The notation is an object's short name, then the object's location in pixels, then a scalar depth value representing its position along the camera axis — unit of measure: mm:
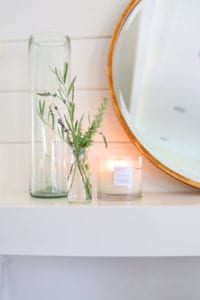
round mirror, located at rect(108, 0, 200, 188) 880
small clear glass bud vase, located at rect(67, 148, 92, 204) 793
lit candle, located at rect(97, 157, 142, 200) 791
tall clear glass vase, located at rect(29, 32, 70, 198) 862
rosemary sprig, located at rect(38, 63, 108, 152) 830
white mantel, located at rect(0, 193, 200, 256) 725
